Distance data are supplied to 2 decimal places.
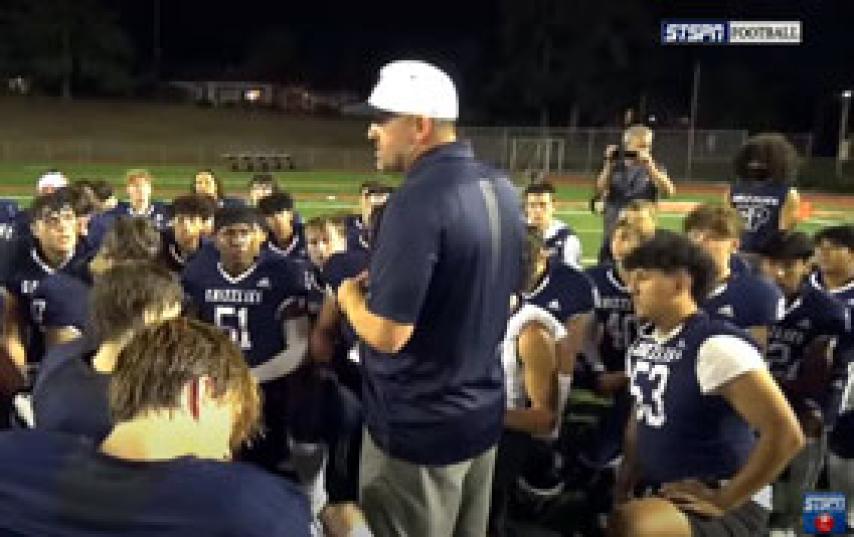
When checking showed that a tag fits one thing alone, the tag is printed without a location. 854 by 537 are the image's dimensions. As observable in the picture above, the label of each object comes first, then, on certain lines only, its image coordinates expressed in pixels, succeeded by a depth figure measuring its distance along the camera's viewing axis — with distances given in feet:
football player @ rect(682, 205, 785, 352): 15.49
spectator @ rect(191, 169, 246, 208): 28.32
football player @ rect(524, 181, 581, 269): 24.49
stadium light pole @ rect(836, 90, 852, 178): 96.97
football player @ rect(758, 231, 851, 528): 15.97
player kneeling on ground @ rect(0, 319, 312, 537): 5.49
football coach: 9.28
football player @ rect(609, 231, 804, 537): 9.99
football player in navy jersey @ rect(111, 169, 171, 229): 28.12
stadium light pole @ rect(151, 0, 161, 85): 206.80
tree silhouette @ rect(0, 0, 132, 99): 172.55
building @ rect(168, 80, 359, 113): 185.98
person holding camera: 28.35
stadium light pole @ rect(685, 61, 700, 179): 106.34
